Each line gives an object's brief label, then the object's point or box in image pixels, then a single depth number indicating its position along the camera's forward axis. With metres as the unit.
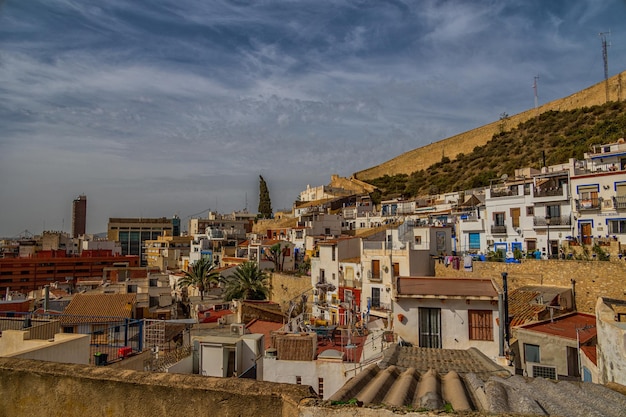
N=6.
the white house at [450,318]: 12.68
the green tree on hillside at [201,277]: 35.06
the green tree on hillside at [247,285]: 31.59
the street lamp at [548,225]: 23.94
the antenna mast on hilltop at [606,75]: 54.57
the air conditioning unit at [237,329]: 14.27
